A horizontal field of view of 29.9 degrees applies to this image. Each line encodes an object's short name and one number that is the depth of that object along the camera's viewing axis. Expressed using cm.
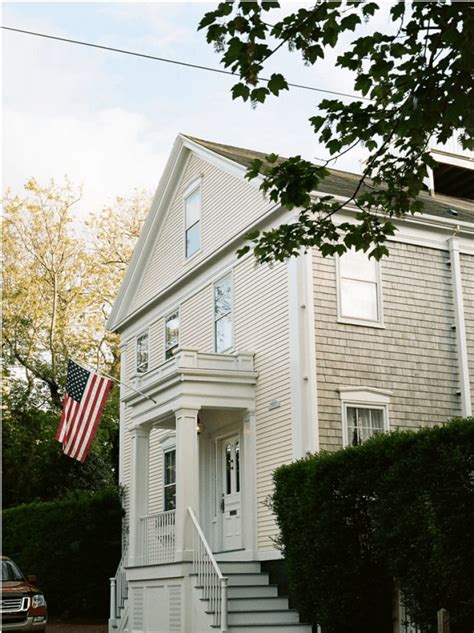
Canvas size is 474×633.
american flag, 1812
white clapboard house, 1584
